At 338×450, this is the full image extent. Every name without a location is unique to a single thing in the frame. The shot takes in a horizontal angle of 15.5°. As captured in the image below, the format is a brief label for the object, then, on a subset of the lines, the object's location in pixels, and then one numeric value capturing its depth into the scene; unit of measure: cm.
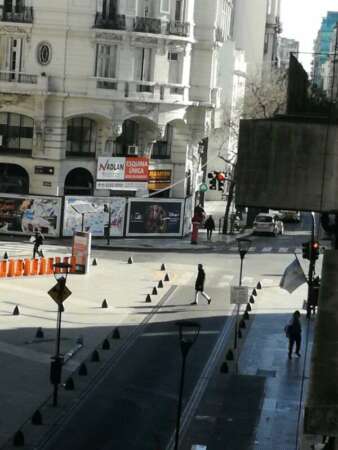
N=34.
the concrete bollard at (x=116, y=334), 3928
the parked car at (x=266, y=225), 7419
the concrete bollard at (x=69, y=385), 3225
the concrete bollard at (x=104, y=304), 4448
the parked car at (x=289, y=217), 8519
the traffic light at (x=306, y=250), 4584
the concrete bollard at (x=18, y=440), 2688
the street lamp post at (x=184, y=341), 2597
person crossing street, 4616
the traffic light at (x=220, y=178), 6650
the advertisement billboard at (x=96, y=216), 6388
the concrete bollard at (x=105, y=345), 3750
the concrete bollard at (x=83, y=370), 3391
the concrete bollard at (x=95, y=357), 3575
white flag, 4019
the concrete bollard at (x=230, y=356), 3650
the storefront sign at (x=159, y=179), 7294
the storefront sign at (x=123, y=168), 6725
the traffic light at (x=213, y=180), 6694
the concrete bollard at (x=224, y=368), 3512
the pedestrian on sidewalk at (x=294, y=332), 3703
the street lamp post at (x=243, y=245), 4031
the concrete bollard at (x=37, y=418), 2875
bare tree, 7581
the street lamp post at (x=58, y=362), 3069
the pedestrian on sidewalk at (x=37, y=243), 5484
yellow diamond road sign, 3276
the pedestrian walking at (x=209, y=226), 6875
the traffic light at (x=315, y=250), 4396
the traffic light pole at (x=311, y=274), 4250
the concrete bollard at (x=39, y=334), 3834
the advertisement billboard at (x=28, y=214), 6316
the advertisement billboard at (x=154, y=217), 6619
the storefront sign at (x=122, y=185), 6744
